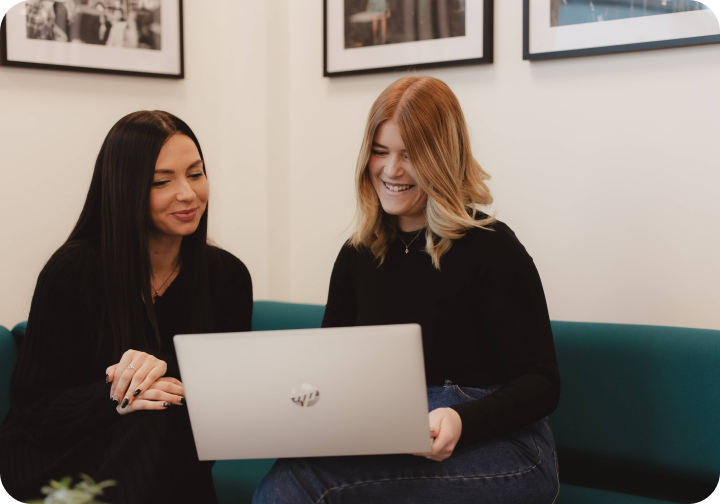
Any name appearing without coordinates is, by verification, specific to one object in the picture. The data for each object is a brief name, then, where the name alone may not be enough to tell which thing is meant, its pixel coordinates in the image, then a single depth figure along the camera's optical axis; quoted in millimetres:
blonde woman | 1191
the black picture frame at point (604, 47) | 1656
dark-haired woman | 1304
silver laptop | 1007
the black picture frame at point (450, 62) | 1937
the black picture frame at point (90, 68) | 1972
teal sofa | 1521
